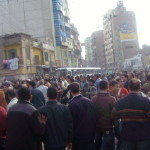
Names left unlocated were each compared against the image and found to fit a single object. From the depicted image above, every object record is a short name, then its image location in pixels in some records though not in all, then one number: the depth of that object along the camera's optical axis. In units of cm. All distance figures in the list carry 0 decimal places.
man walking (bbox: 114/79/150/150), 441
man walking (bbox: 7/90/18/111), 601
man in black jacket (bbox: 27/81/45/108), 792
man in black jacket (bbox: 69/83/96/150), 509
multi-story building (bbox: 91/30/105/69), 10606
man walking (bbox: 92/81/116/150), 546
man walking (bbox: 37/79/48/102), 995
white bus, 3494
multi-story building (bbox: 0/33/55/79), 3584
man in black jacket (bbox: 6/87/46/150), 420
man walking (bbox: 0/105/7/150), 459
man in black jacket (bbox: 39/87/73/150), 462
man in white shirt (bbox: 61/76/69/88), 1390
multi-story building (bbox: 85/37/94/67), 13354
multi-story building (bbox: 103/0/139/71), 8225
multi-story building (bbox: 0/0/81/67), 5000
